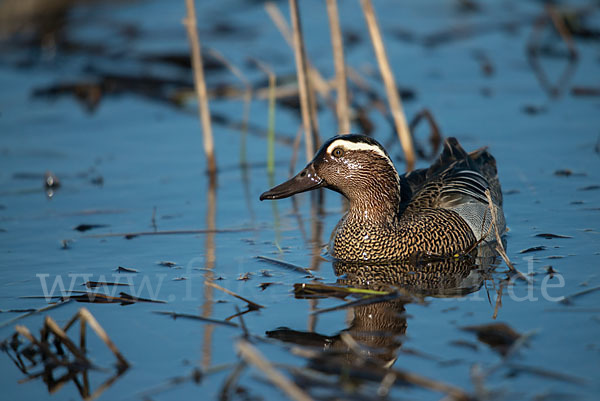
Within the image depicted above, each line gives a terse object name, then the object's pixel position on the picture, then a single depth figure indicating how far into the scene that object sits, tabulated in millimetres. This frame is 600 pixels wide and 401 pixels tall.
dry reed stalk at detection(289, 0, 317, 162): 17187
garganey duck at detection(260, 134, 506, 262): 13914
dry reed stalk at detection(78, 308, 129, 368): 9883
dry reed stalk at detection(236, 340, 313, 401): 8000
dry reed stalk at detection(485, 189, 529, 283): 12414
